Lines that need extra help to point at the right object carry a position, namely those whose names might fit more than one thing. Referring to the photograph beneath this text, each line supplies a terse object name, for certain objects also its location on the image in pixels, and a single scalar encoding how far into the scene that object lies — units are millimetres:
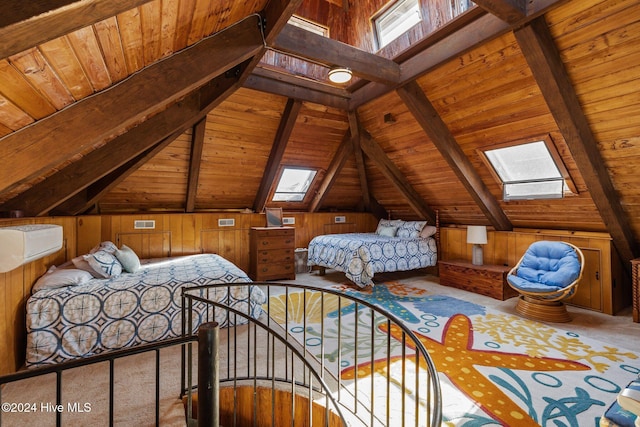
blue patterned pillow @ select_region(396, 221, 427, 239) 5555
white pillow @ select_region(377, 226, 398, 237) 5823
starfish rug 1914
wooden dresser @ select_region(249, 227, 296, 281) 5027
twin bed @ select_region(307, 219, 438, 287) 4664
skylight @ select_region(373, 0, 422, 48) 3295
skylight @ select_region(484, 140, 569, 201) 3564
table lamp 4551
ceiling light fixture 2997
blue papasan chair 3385
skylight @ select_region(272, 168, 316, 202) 5523
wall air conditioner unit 1934
